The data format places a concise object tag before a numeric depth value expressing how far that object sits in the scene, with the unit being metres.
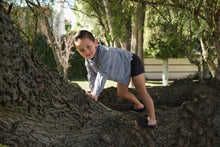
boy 2.36
